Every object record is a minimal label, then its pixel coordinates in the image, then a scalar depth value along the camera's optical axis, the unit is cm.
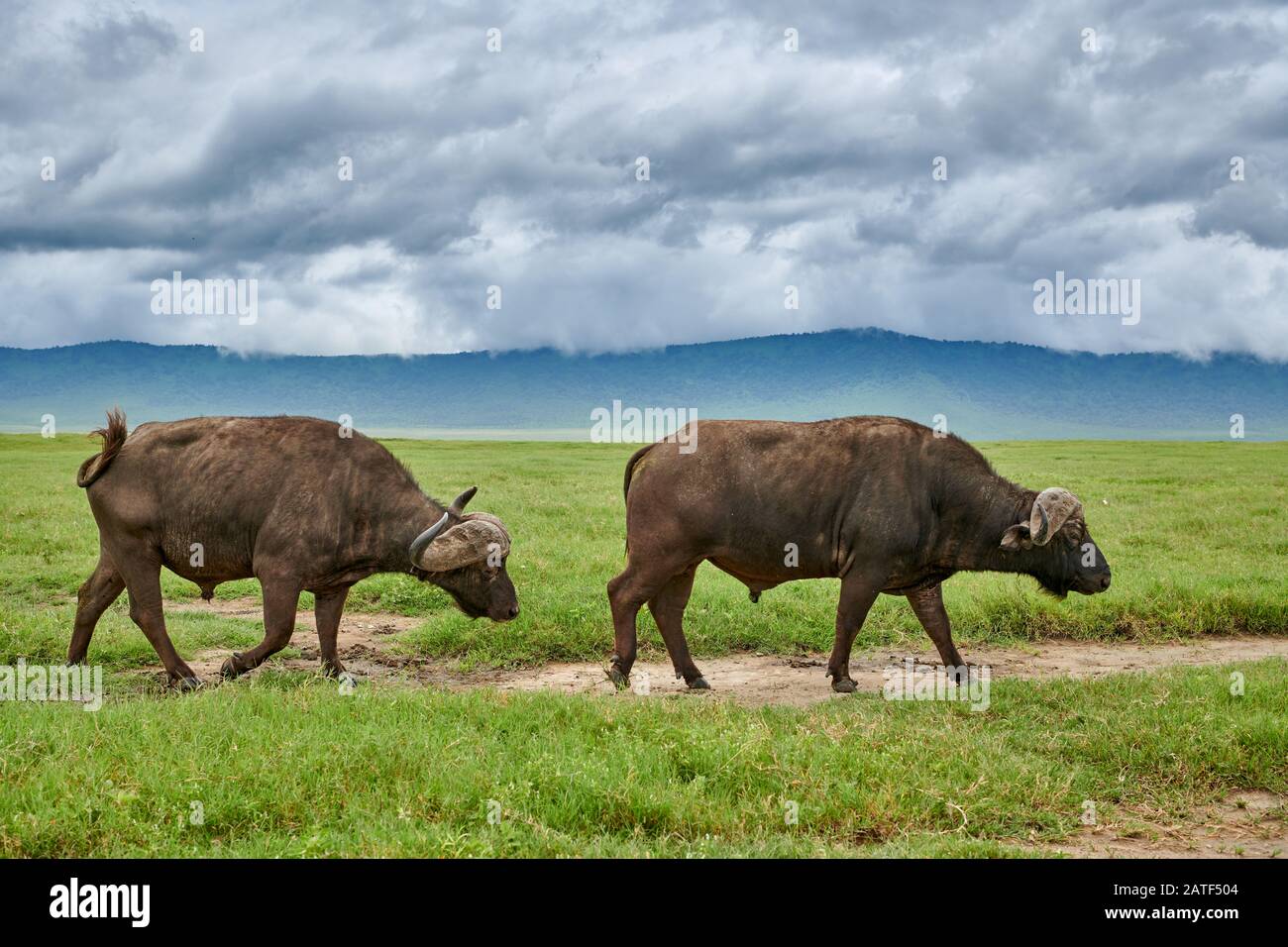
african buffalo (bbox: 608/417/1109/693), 1052
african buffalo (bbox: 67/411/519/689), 1007
